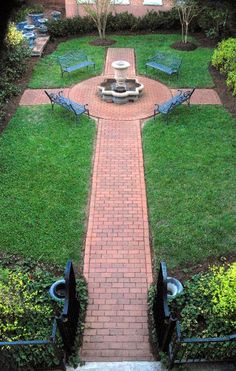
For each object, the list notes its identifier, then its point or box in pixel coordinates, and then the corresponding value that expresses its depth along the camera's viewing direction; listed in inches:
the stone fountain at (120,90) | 469.4
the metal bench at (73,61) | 538.0
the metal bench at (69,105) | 420.8
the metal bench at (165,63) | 526.9
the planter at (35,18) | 714.8
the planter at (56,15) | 715.3
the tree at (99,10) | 630.5
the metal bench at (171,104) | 420.9
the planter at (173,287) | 234.5
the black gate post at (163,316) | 190.2
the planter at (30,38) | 612.8
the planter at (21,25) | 676.0
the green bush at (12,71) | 477.7
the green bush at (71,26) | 675.4
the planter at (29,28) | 661.9
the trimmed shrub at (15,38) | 534.3
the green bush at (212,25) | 616.9
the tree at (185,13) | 604.3
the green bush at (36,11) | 706.5
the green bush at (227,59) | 496.9
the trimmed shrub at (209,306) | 209.5
